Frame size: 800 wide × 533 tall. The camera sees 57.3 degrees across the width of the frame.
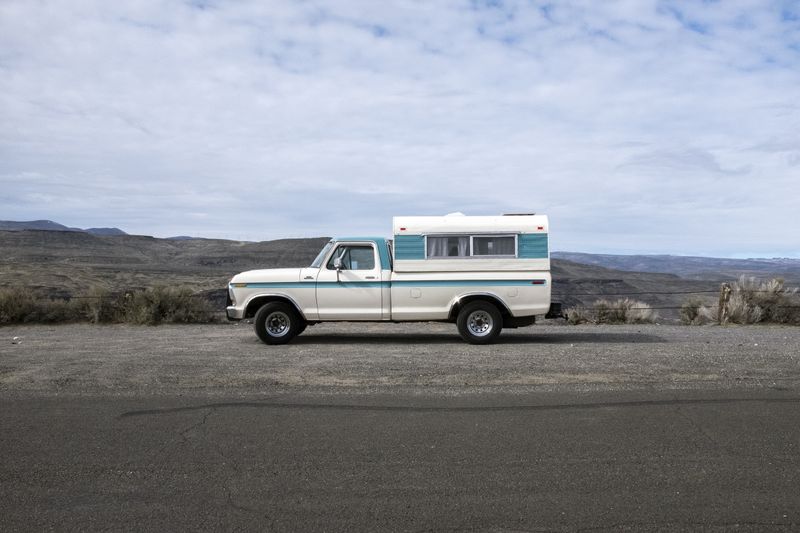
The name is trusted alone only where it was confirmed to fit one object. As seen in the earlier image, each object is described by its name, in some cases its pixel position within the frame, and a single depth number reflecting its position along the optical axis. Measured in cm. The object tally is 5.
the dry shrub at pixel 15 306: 1989
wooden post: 2048
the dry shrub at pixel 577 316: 2084
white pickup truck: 1368
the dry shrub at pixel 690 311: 2219
